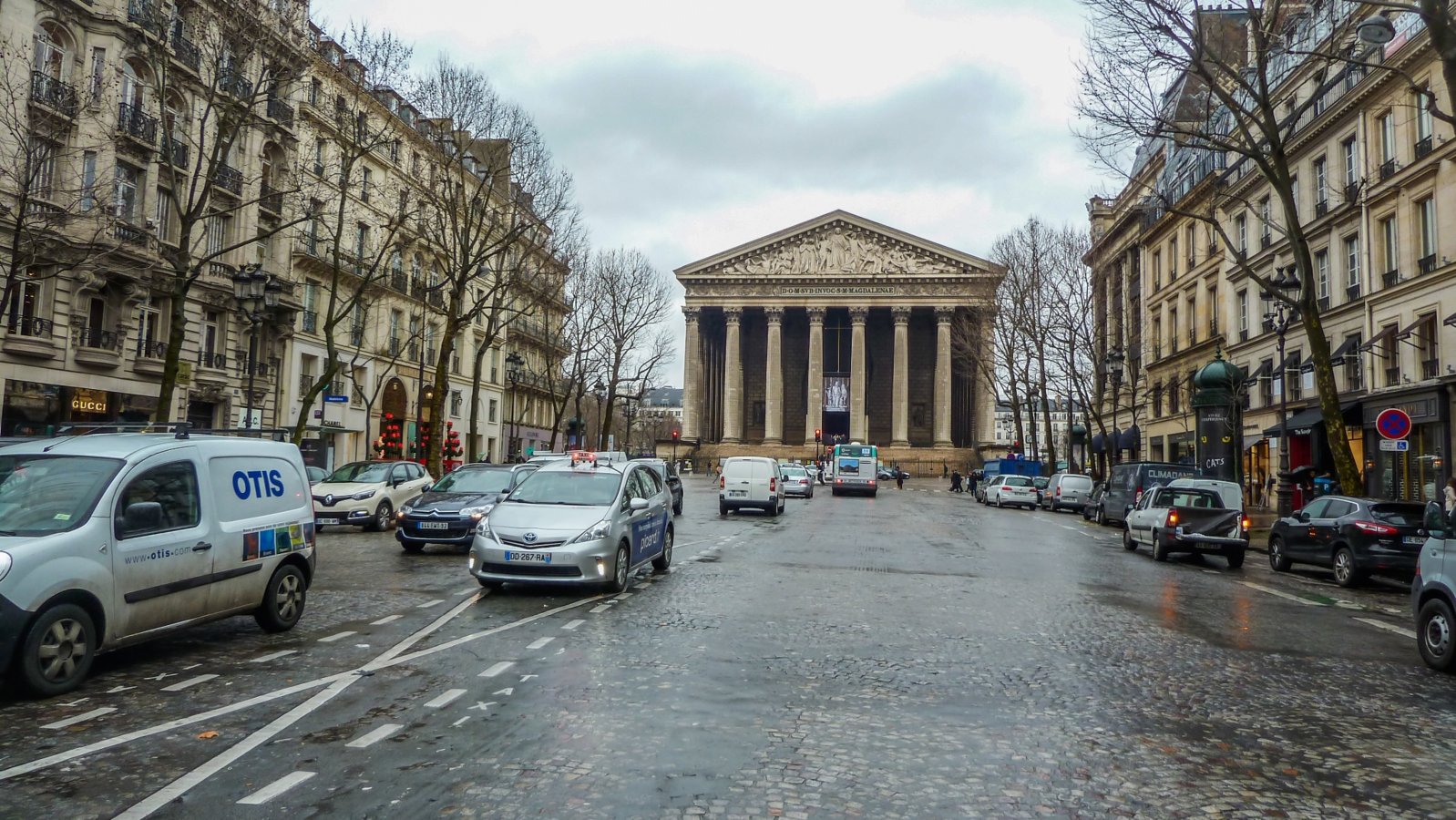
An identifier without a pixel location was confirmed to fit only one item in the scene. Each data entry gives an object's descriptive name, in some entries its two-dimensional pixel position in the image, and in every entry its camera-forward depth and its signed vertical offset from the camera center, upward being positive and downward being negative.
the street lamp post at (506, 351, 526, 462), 39.50 +3.95
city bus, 47.56 -0.08
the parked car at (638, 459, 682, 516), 29.28 -0.67
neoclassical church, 78.56 +10.45
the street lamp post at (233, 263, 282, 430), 21.52 +3.63
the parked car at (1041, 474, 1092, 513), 38.86 -0.77
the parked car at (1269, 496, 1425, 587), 14.47 -0.93
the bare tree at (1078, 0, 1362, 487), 17.06 +6.85
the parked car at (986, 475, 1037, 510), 41.94 -0.90
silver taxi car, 10.93 -0.74
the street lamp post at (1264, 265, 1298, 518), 23.20 +0.24
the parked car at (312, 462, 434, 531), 20.67 -0.68
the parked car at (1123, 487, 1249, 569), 17.83 -0.96
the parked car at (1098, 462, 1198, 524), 28.28 -0.27
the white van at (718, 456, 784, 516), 29.56 -0.57
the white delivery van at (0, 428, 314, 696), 6.12 -0.60
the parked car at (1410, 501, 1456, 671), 7.91 -0.97
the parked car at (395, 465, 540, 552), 16.12 -0.83
